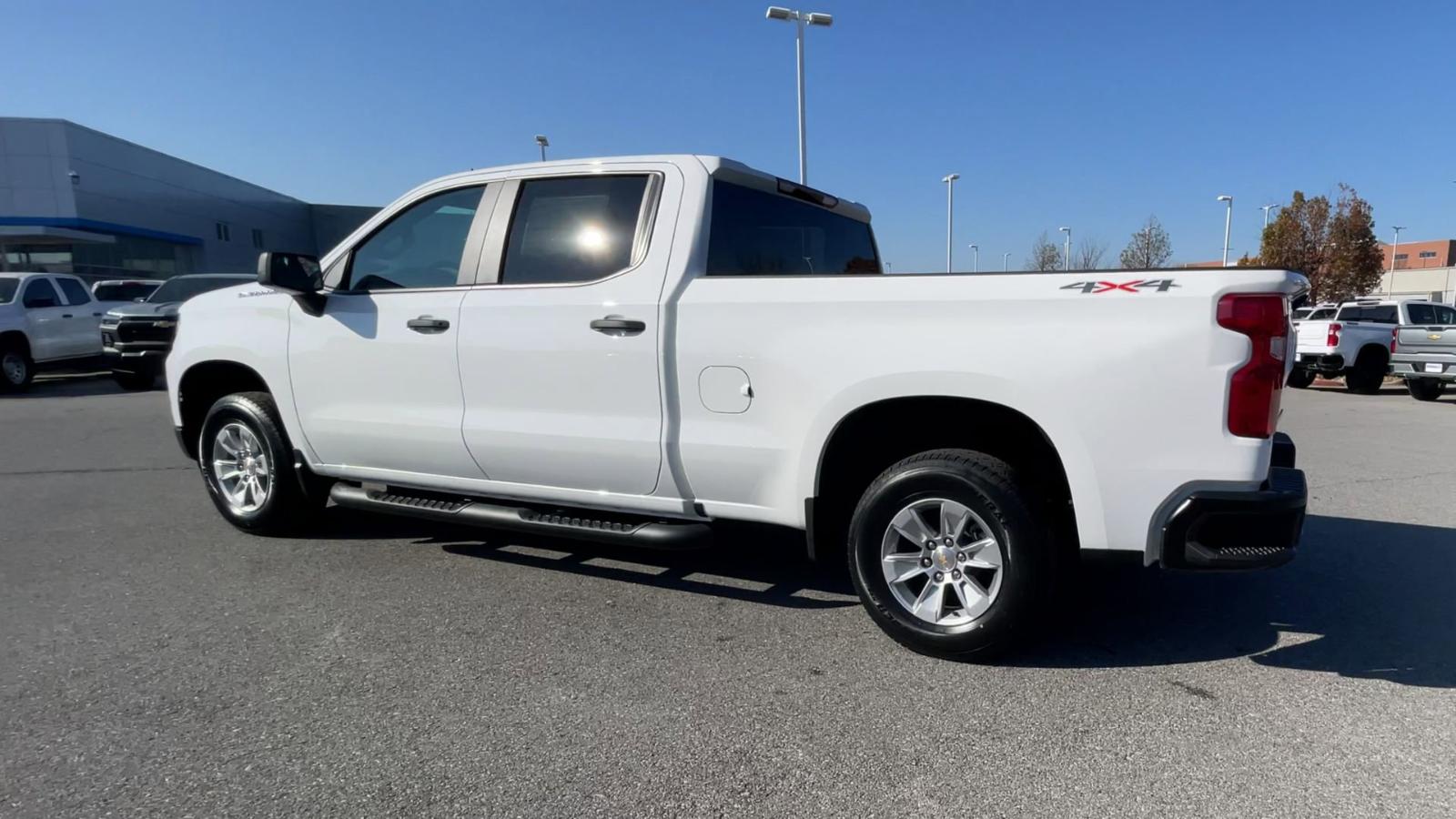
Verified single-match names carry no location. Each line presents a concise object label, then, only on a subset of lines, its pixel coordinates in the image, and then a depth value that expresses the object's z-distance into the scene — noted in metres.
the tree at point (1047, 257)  32.76
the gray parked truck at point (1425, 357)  13.58
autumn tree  37.66
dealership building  30.33
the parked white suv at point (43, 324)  13.95
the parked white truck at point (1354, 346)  15.30
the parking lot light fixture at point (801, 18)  18.89
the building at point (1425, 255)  76.46
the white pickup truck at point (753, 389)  2.81
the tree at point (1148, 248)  33.58
